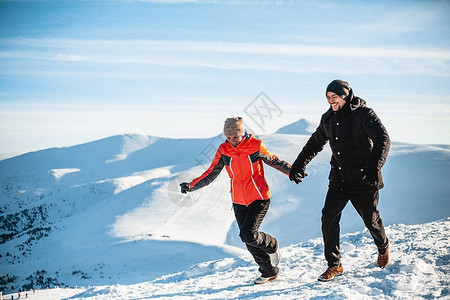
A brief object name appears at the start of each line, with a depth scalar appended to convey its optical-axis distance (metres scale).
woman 5.12
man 4.38
